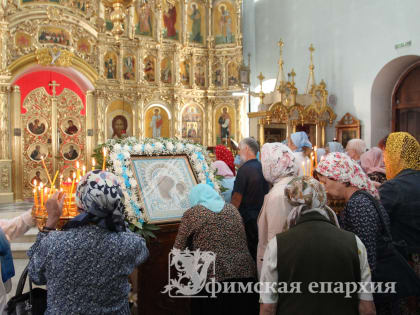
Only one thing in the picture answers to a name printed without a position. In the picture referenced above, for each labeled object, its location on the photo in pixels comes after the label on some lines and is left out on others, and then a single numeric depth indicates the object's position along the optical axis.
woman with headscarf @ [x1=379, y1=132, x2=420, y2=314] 2.40
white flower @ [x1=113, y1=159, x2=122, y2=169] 3.10
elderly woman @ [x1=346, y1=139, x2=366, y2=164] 4.91
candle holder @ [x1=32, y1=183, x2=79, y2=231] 2.38
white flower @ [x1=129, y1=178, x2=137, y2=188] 3.10
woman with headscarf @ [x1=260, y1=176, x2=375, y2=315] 1.69
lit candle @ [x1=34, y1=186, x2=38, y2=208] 2.49
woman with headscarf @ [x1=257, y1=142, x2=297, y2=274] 2.31
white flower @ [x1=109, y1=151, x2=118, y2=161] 3.13
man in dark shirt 3.50
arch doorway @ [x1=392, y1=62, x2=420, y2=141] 8.83
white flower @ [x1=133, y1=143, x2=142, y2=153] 3.31
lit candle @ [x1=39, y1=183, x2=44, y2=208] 2.40
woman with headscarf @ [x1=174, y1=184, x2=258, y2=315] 2.59
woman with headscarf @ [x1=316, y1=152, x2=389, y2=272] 2.12
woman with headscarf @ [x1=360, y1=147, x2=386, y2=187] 4.12
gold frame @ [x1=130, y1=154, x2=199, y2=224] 3.10
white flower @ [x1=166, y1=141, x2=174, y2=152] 3.52
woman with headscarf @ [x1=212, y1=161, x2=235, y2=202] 4.36
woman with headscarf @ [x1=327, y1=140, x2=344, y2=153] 6.53
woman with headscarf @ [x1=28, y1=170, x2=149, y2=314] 1.78
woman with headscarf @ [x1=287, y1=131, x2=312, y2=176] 4.44
